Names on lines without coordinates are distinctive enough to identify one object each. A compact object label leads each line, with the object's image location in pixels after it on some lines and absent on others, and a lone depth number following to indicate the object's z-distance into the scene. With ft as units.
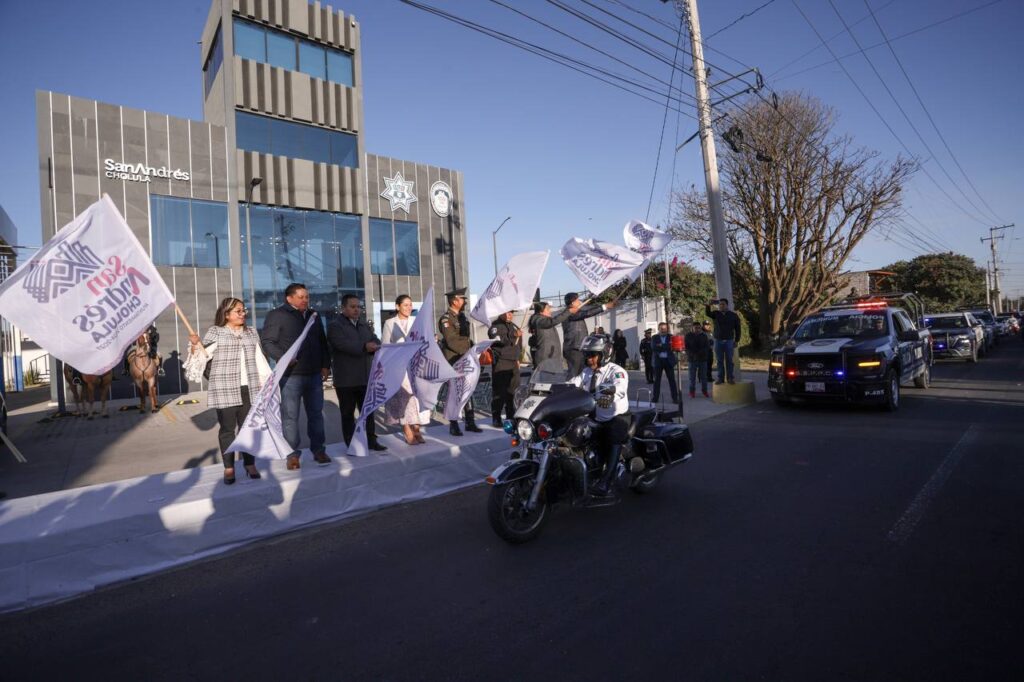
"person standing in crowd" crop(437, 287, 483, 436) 24.79
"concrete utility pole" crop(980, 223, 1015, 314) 212.84
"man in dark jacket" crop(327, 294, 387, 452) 21.18
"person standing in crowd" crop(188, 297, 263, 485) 18.48
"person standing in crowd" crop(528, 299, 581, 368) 27.57
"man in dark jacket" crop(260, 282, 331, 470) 19.74
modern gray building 62.08
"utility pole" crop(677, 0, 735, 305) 41.34
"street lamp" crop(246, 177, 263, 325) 70.54
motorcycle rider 17.06
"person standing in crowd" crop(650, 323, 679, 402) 40.14
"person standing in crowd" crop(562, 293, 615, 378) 30.86
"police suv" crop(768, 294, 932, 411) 32.96
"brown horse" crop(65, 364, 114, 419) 43.68
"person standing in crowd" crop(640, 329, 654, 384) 48.11
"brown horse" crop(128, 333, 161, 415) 44.34
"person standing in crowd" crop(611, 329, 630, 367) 58.39
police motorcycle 14.85
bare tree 74.69
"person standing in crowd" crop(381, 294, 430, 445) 23.18
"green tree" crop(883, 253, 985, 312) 163.22
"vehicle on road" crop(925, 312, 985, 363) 64.13
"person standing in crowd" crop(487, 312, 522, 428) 26.11
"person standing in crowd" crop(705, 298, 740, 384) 40.68
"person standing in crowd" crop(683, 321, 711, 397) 41.86
